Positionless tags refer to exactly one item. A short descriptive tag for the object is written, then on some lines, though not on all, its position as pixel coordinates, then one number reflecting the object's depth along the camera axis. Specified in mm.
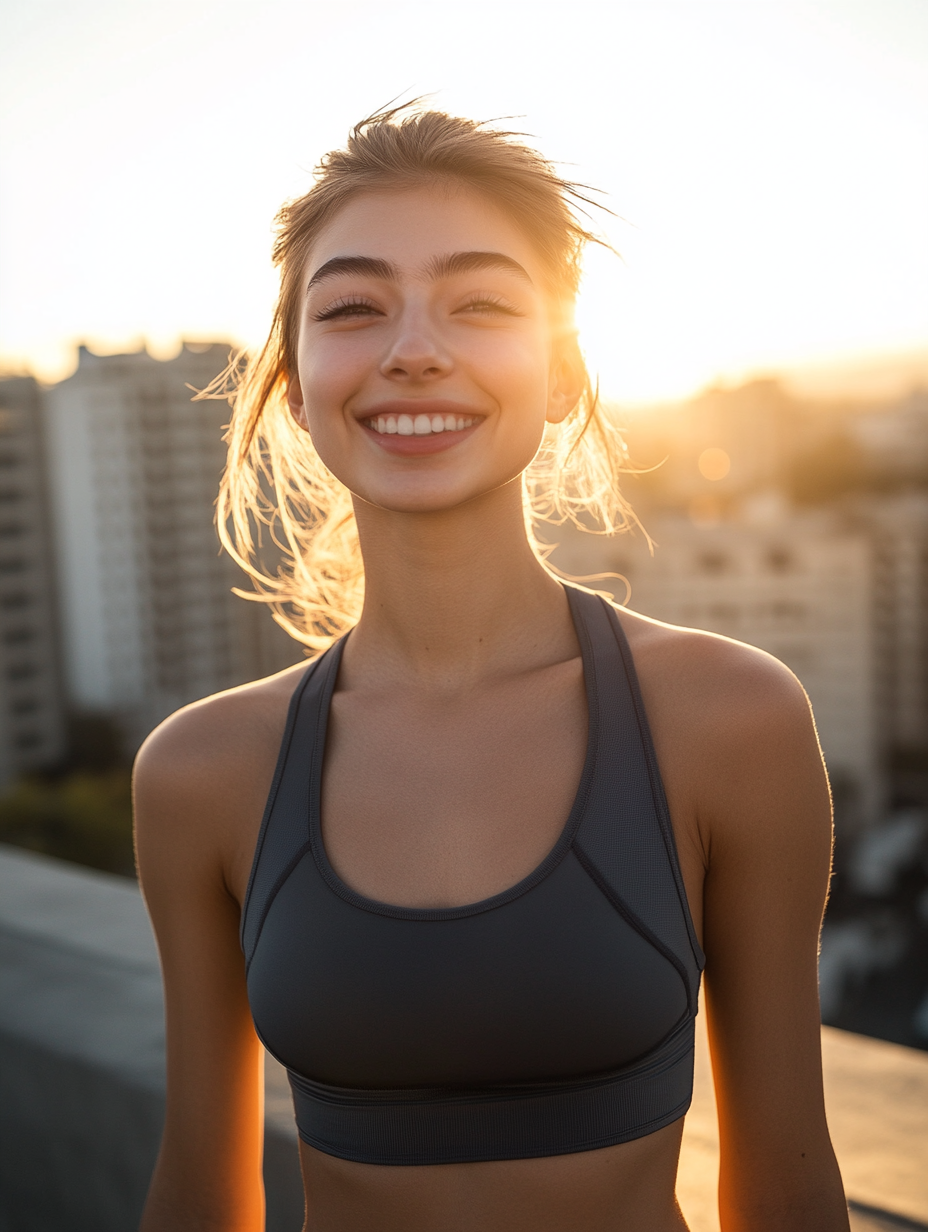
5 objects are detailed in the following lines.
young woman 1072
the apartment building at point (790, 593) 34500
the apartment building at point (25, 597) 33719
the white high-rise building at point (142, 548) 35875
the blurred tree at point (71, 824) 29281
